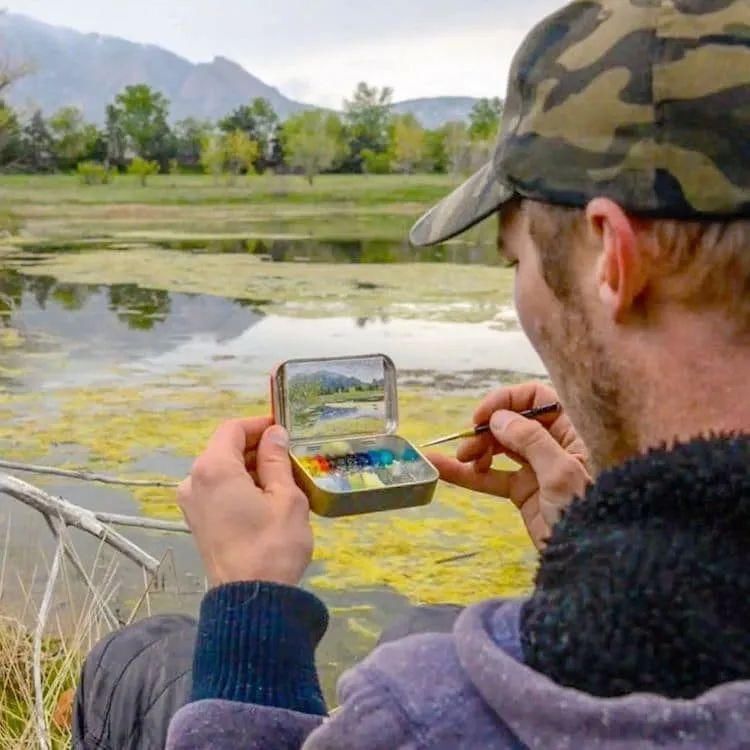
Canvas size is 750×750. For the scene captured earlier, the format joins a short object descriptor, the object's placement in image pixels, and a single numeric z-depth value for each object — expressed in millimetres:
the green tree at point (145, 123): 29953
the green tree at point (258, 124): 31672
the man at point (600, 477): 668
